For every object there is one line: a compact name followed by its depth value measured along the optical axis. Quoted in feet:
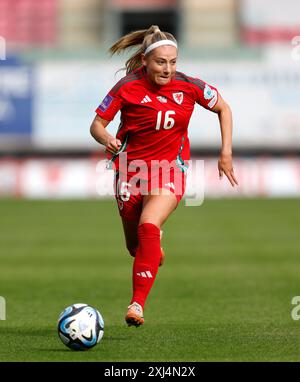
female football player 53.06
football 47.24
